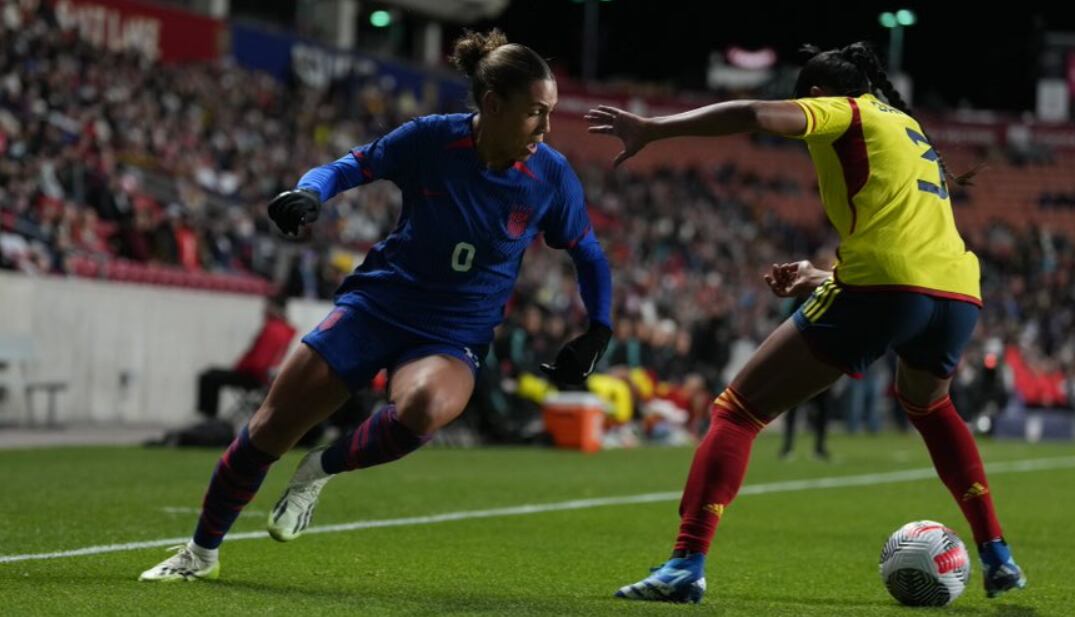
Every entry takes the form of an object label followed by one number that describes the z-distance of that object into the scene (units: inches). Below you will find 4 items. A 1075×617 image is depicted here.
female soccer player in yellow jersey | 454.0
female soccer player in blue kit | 449.1
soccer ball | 480.1
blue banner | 2795.3
